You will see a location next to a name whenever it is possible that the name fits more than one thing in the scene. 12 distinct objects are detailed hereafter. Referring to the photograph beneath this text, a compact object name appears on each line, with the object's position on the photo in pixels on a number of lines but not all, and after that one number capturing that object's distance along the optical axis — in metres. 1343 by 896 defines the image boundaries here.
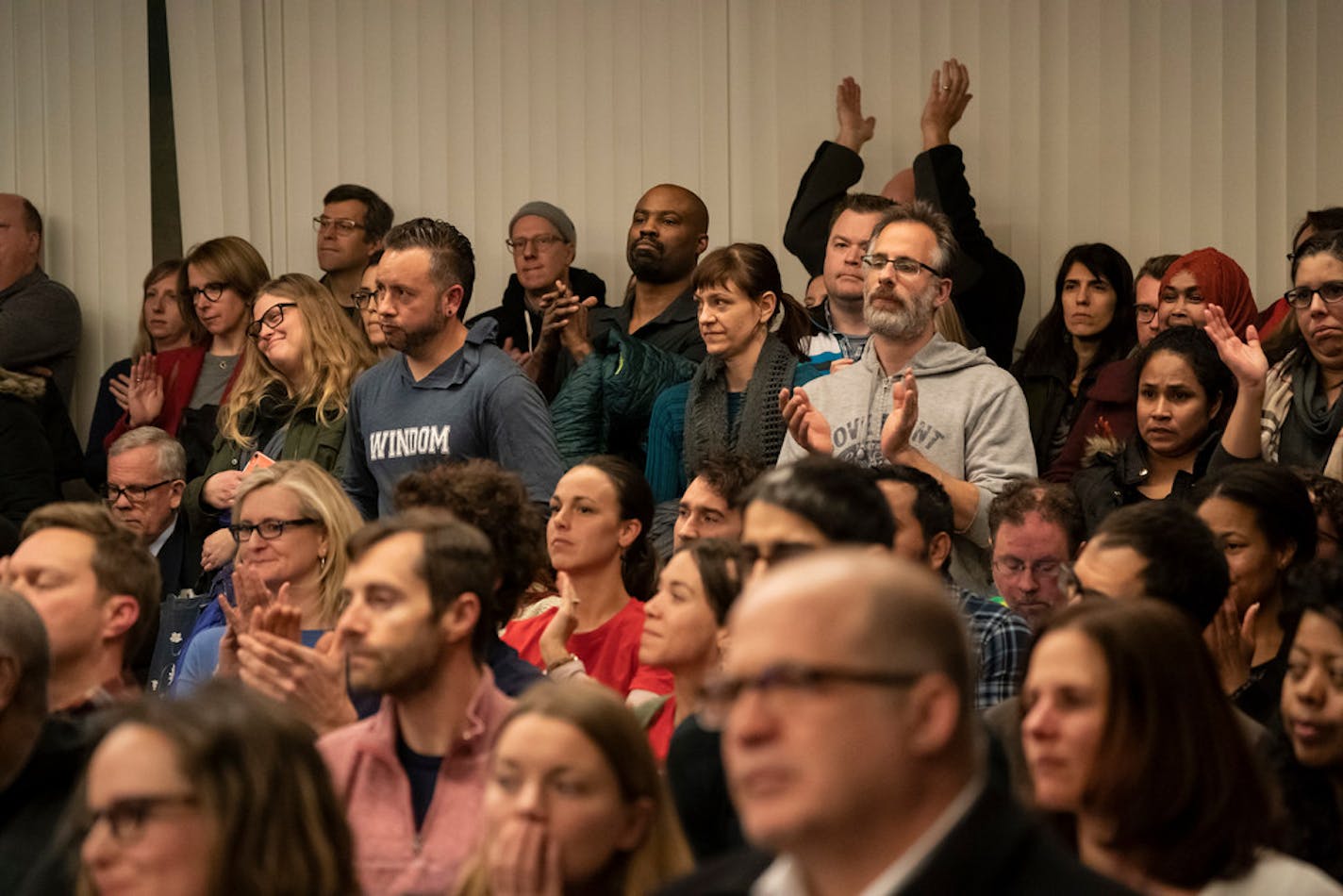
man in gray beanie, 12.45
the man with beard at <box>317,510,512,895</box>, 5.71
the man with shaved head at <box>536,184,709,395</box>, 11.30
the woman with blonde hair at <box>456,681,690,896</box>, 4.67
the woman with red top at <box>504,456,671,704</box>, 8.18
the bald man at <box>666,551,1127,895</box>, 3.44
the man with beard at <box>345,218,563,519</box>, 9.45
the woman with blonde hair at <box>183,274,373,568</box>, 10.52
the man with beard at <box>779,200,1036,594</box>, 8.73
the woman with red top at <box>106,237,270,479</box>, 12.30
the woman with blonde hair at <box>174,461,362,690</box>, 8.27
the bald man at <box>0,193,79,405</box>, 13.65
